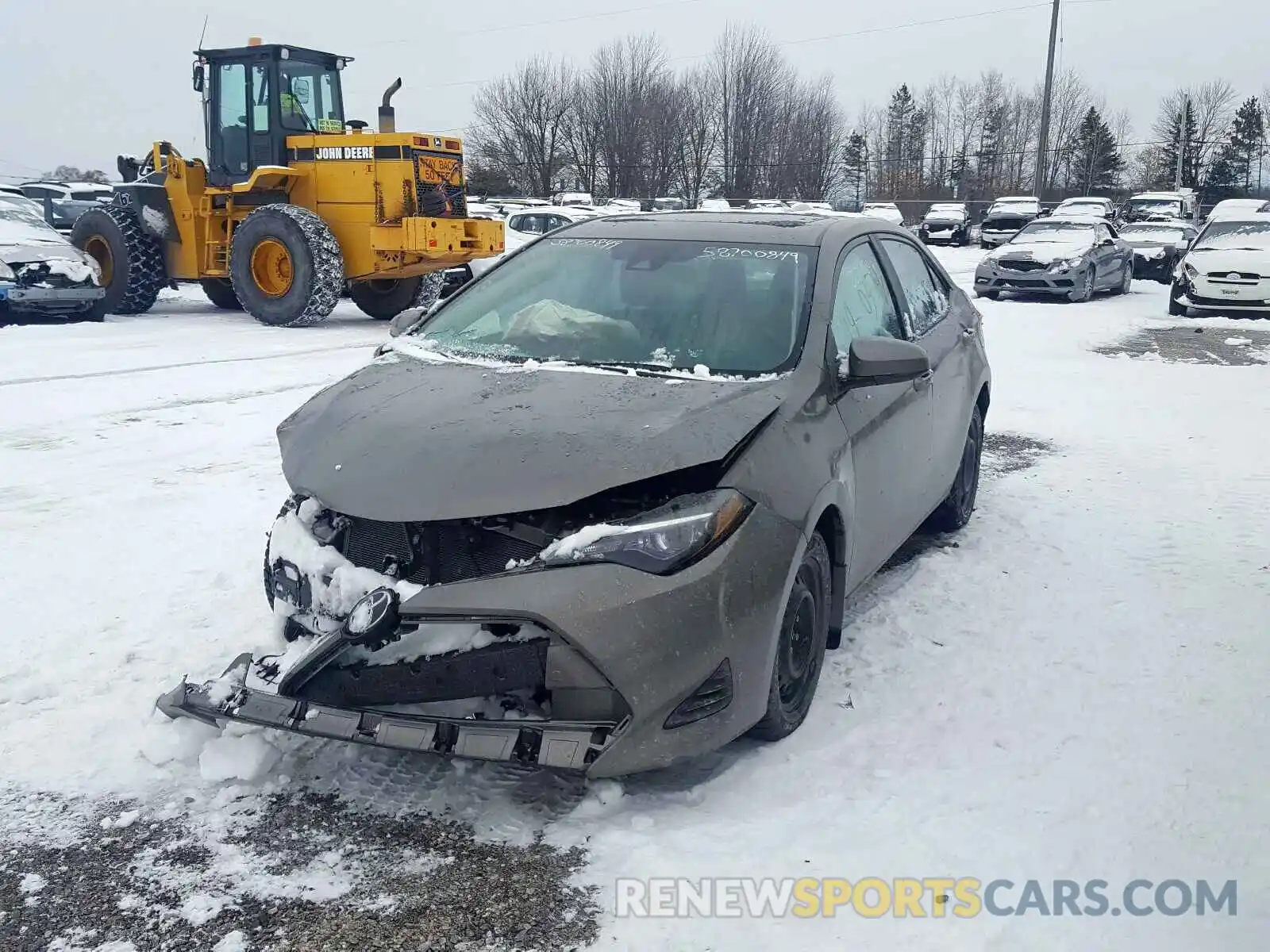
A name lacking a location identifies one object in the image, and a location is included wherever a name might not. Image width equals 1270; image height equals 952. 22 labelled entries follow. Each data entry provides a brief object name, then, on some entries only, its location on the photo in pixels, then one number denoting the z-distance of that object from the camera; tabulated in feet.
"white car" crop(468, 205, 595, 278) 72.59
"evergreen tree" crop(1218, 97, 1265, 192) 234.58
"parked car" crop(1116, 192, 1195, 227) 126.72
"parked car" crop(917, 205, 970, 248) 124.06
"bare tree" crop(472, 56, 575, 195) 172.96
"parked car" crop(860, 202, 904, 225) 124.84
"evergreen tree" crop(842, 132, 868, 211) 205.17
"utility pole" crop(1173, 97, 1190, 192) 209.46
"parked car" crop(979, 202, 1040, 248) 111.96
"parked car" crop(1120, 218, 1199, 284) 72.69
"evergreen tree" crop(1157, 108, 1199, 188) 232.12
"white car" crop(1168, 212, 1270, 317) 52.34
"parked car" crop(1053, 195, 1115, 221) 98.94
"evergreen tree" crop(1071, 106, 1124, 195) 240.94
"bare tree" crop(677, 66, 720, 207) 169.07
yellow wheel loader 44.65
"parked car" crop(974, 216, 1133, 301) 57.82
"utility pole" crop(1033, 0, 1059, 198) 131.64
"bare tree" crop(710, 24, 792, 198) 171.94
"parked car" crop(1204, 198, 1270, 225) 84.17
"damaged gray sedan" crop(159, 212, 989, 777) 9.30
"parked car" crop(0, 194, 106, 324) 43.50
